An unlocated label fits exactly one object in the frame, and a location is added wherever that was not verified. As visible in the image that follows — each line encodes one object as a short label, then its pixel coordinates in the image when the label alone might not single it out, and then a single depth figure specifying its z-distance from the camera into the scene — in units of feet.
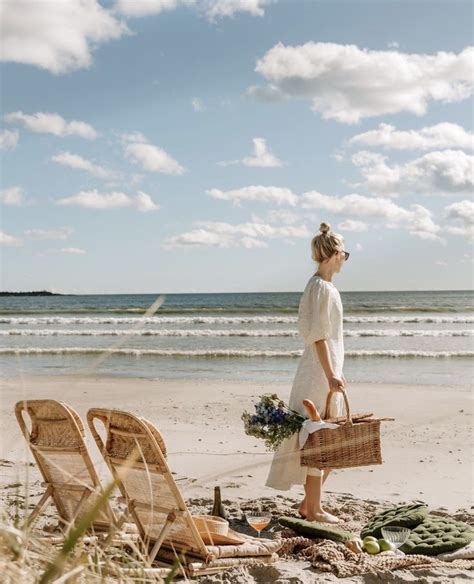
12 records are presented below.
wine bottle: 17.58
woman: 19.03
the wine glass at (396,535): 17.23
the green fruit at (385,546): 16.93
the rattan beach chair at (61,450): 15.29
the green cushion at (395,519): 17.93
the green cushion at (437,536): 16.84
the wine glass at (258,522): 16.88
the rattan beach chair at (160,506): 13.97
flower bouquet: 18.78
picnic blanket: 15.46
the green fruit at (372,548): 16.70
